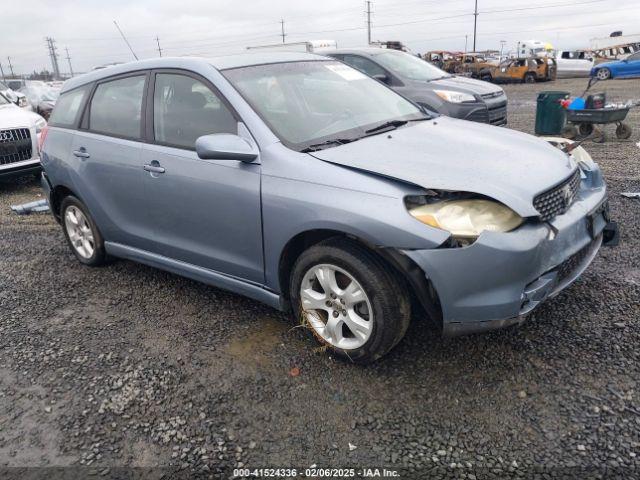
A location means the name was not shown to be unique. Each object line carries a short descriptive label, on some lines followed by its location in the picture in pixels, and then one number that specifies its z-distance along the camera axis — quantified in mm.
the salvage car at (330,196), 2572
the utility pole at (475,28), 65625
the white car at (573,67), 29703
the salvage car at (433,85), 8172
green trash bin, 9672
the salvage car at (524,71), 27109
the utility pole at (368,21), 78262
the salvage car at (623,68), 23234
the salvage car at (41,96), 16188
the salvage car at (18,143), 7621
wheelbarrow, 8445
